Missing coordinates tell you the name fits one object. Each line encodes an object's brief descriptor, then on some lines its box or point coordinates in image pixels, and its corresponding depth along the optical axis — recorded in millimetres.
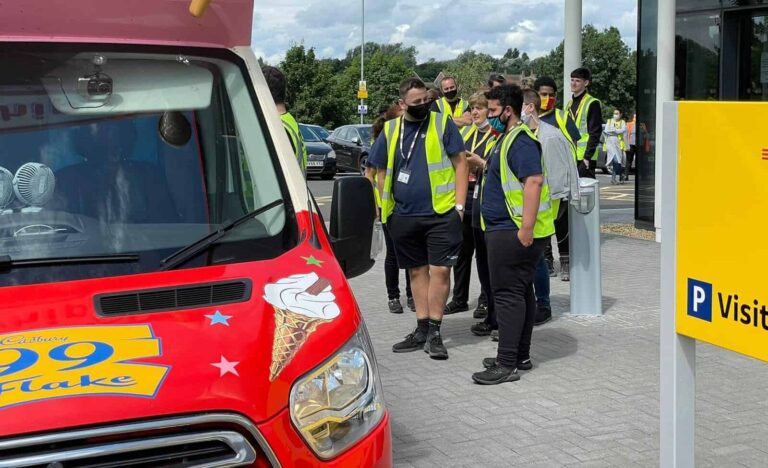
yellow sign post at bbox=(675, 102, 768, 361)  3369
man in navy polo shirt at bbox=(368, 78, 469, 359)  7324
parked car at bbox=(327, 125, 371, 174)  28453
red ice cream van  2695
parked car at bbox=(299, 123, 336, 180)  27594
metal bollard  8703
